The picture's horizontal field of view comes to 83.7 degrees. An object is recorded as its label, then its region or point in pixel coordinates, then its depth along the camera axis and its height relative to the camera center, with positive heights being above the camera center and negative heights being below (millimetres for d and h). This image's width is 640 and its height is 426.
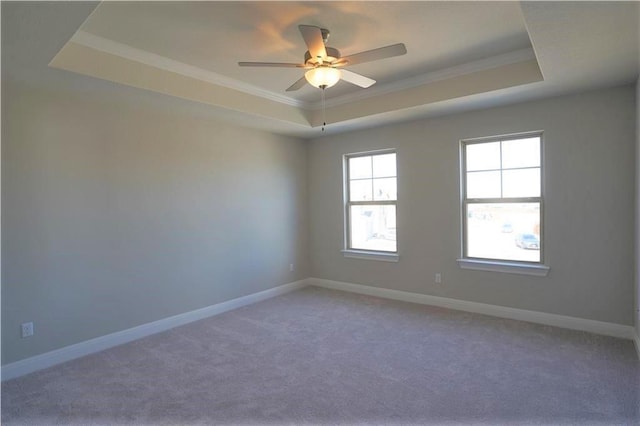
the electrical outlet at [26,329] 2928 -1000
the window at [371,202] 4980 -24
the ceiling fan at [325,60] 2301 +989
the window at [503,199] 3885 -15
